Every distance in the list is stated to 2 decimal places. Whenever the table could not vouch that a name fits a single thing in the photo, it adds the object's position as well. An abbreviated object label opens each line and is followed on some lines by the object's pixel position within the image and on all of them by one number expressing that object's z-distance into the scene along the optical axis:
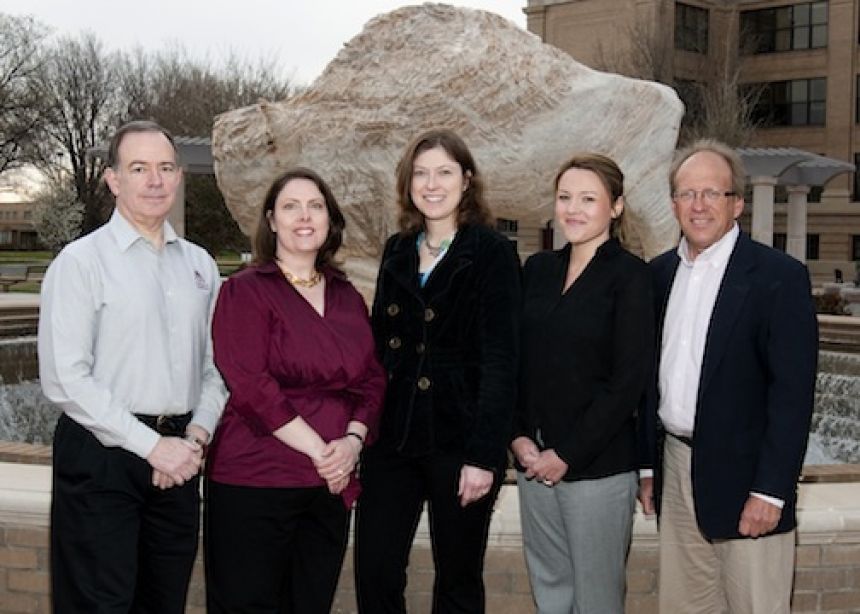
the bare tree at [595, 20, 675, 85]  33.72
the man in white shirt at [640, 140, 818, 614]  2.87
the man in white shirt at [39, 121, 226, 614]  2.79
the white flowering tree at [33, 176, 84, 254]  42.94
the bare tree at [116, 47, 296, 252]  33.69
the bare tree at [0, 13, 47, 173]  43.25
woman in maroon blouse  2.93
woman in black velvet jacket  3.07
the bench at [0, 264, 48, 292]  23.72
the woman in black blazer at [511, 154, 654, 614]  3.02
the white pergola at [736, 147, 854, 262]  21.42
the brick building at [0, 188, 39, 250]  68.75
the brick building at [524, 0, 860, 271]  37.19
